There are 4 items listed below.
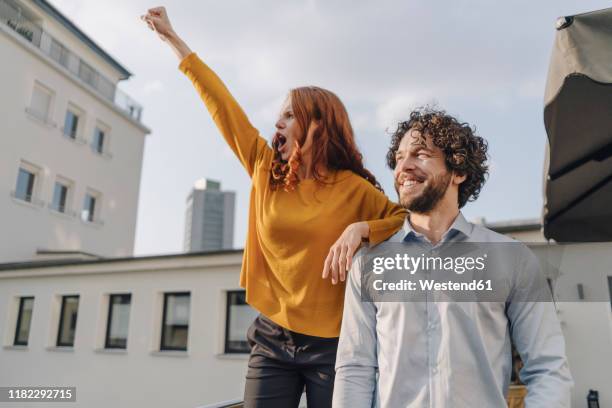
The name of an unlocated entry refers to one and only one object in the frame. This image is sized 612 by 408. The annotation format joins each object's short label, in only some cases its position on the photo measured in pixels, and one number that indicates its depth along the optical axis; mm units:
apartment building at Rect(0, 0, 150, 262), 18719
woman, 1876
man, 1451
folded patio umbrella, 1784
